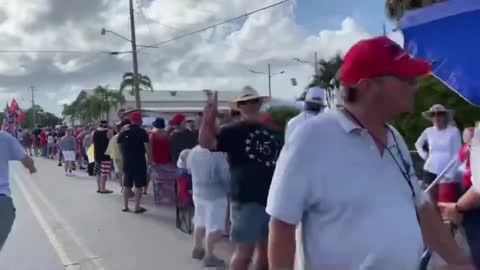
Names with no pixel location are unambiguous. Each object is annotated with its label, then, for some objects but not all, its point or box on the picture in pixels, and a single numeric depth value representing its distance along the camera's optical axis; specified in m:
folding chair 8.81
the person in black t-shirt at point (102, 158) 14.07
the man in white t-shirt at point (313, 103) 6.33
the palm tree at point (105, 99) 65.12
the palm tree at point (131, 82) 55.96
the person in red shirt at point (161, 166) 10.95
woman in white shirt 7.67
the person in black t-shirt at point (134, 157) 11.09
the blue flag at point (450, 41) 2.74
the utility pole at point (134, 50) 28.04
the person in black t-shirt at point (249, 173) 5.19
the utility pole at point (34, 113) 96.25
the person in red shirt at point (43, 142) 30.61
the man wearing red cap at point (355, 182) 2.11
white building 74.25
